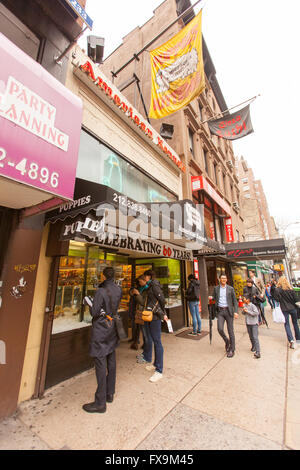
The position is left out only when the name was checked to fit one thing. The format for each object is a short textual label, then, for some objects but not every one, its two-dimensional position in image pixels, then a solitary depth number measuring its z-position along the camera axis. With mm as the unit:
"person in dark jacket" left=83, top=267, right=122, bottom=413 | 2895
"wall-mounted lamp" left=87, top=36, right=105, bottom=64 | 6277
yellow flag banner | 5699
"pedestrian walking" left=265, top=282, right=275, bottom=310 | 12539
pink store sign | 2295
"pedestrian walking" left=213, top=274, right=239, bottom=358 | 4978
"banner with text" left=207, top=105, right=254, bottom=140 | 9164
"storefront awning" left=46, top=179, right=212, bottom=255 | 3223
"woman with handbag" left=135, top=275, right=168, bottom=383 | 3857
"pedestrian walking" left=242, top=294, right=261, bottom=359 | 4836
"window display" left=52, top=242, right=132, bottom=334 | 4012
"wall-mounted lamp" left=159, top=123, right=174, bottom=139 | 10289
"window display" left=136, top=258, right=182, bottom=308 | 7617
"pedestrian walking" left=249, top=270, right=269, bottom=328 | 5991
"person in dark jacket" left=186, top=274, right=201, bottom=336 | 6855
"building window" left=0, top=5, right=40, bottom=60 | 3711
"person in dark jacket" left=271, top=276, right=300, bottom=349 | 5484
